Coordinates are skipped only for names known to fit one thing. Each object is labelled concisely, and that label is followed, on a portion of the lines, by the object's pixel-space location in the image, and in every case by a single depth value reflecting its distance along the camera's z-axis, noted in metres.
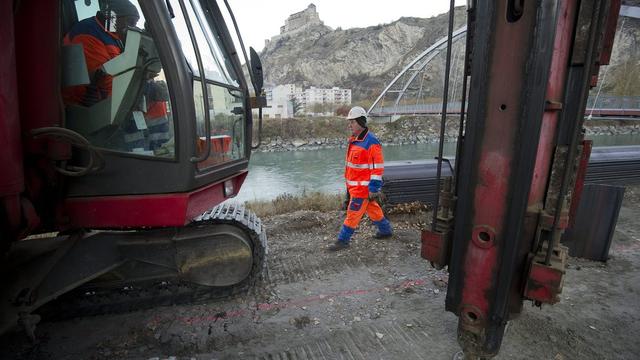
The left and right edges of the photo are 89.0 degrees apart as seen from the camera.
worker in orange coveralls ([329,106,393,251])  3.87
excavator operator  2.00
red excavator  1.85
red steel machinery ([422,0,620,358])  1.17
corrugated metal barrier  4.95
